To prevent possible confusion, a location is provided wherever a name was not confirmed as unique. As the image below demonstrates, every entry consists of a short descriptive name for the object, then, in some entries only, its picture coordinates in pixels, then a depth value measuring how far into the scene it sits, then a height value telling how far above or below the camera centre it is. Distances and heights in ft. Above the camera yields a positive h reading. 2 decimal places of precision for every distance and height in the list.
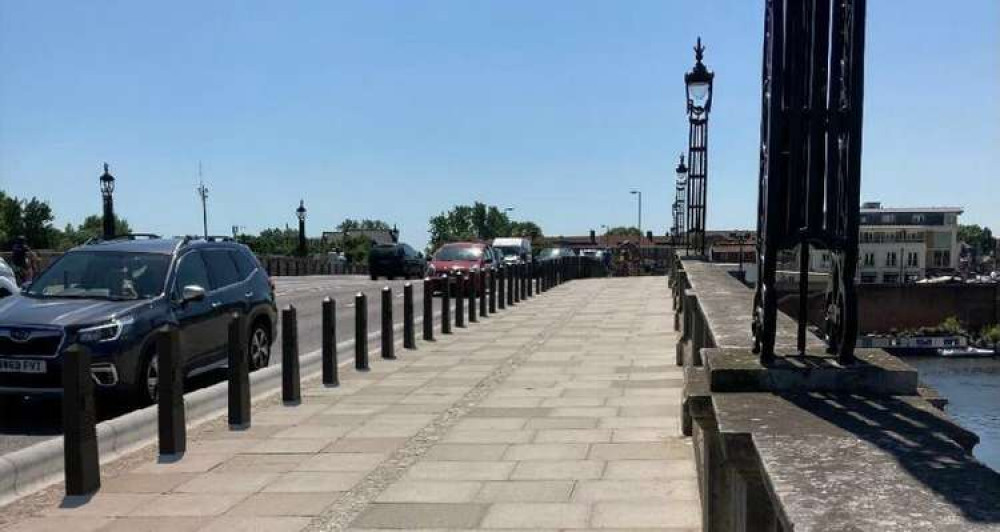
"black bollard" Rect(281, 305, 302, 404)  26.81 -3.85
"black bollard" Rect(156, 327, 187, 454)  20.07 -3.59
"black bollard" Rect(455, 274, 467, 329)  52.24 -4.34
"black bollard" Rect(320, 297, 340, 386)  30.35 -3.84
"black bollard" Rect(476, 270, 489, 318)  59.16 -4.14
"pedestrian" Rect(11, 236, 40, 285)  64.59 -2.03
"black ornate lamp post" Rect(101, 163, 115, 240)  92.17 +3.59
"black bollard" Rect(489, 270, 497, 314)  63.10 -4.36
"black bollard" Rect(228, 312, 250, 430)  23.27 -3.86
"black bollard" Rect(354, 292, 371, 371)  33.40 -3.74
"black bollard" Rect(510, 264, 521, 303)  73.53 -4.12
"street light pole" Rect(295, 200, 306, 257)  166.61 +1.66
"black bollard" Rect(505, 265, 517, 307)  70.85 -3.96
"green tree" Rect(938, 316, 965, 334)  224.53 -23.88
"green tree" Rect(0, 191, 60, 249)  252.42 +4.09
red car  77.30 -2.27
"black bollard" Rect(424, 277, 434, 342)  44.71 -4.22
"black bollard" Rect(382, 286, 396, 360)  37.04 -3.97
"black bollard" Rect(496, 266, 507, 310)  66.51 -4.22
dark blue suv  24.27 -2.32
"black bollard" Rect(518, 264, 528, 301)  78.54 -4.30
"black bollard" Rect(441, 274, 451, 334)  48.24 -4.18
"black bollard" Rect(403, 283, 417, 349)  40.81 -4.11
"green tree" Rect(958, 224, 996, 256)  487.70 -3.14
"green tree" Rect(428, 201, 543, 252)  448.65 +4.87
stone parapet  5.75 -1.79
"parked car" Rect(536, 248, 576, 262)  151.33 -3.35
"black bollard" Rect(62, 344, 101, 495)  16.94 -3.63
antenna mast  221.25 +8.91
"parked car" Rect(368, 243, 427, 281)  116.26 -3.60
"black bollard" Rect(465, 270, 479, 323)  55.72 -4.32
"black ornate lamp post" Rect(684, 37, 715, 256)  53.06 +6.06
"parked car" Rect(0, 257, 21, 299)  46.99 -2.55
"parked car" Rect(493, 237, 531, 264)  127.03 -2.14
